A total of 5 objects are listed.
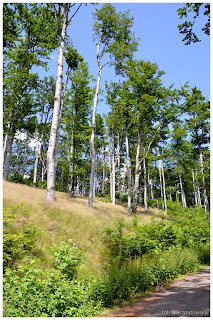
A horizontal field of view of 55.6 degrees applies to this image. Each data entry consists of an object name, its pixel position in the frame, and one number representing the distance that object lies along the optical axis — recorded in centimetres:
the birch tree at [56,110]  1055
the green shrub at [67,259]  536
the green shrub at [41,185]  2035
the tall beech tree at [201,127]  2433
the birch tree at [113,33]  1738
